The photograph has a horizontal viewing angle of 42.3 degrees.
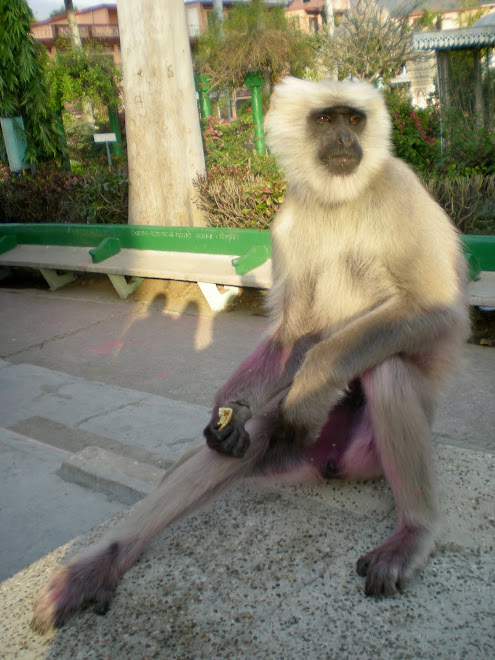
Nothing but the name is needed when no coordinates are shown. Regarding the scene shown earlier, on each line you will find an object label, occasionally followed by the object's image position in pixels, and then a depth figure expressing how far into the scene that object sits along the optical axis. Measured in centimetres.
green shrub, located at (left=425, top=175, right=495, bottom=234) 675
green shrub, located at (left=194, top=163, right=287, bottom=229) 742
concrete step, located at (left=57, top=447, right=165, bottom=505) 287
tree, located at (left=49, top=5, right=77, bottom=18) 4400
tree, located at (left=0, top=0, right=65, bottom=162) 1115
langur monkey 186
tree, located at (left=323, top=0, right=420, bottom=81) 1711
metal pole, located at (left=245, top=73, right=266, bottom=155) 1441
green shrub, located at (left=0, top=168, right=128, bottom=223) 946
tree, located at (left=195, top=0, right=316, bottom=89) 1741
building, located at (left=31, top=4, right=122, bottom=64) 3372
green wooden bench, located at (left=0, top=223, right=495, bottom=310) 536
